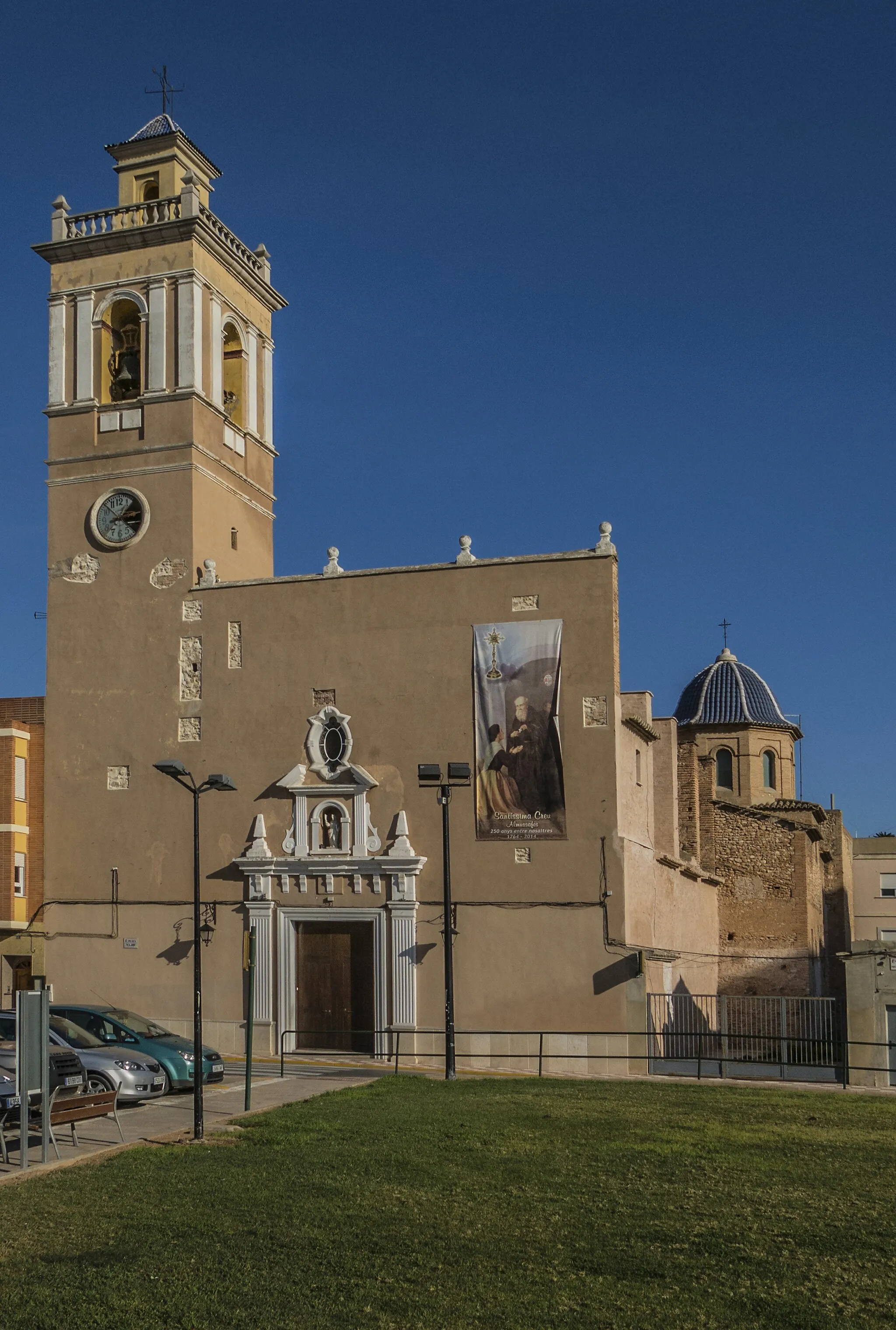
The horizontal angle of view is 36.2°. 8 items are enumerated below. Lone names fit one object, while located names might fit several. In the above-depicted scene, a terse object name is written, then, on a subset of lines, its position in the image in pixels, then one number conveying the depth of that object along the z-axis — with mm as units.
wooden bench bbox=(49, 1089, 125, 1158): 15766
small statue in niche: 31328
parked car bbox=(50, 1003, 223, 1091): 22859
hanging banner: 29797
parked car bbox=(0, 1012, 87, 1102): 18203
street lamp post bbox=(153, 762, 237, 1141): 16641
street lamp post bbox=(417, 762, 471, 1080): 24281
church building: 29625
